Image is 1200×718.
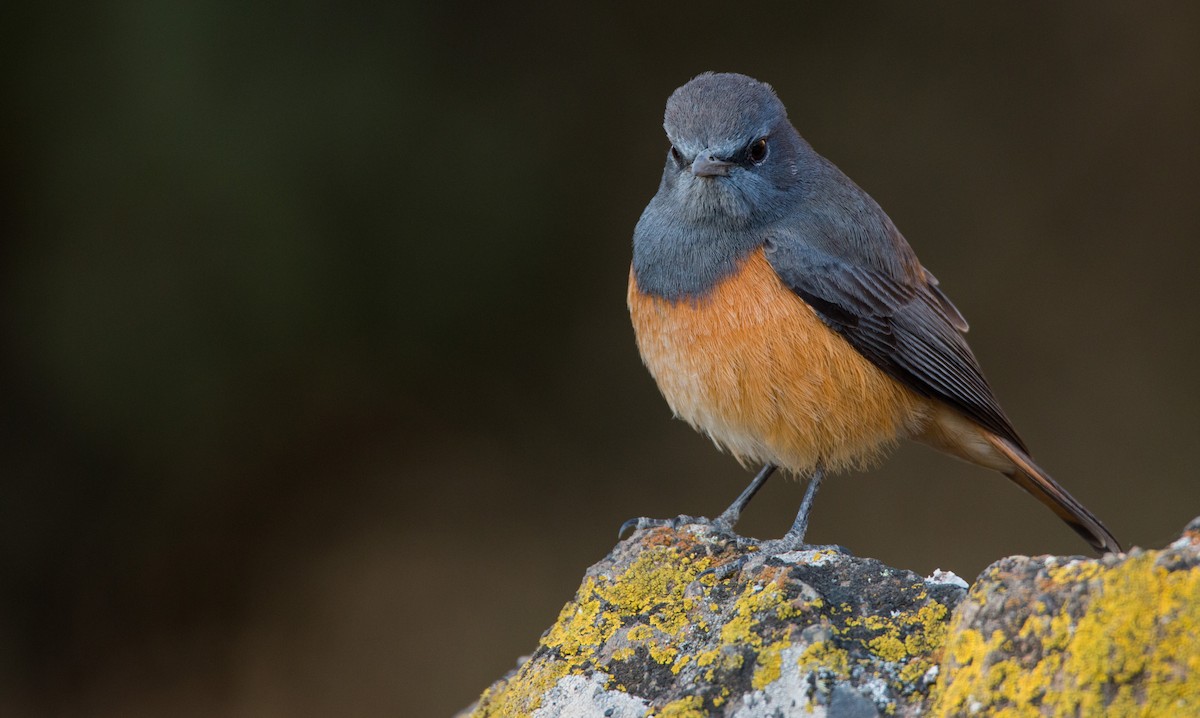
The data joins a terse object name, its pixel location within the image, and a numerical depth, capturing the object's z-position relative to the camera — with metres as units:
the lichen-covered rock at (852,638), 3.55
